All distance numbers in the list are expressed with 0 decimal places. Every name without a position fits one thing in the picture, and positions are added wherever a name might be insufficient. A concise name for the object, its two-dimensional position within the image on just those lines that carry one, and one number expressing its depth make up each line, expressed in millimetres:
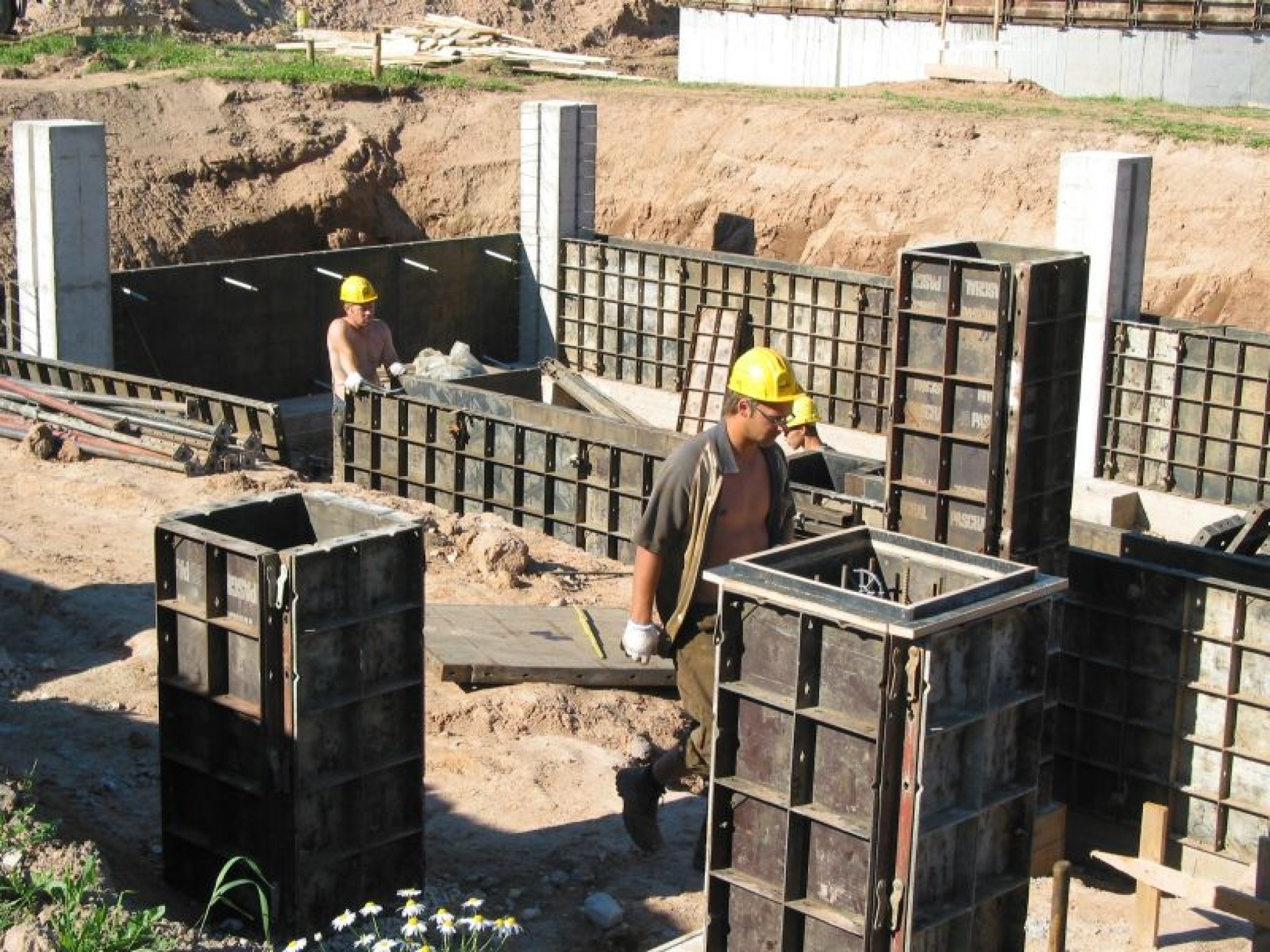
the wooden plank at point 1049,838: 9562
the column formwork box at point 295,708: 7734
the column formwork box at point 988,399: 9305
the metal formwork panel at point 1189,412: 16609
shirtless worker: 15555
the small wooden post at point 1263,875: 7902
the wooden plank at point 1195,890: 7652
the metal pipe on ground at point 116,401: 15828
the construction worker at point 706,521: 8016
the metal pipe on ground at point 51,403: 15641
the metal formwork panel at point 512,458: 14148
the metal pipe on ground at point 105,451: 15031
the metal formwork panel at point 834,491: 12109
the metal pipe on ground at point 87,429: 15070
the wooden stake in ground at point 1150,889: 8469
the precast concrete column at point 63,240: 17875
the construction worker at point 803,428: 13461
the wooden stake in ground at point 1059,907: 7688
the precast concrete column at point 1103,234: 17047
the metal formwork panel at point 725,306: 19016
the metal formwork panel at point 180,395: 15977
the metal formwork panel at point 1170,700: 9344
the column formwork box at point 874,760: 6566
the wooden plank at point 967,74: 30031
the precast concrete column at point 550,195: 21625
